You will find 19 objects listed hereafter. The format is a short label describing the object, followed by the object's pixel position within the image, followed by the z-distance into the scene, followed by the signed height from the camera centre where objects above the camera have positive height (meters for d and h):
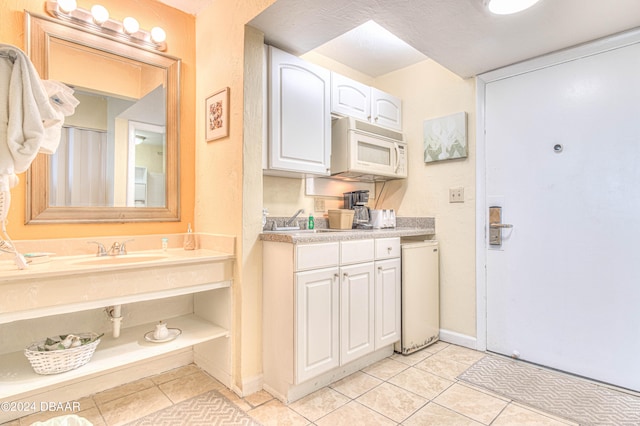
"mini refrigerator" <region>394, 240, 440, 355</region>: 2.48 -0.62
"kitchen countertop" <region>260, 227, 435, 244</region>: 1.86 -0.12
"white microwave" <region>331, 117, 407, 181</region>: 2.58 +0.52
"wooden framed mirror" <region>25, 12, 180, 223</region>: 1.85 +0.50
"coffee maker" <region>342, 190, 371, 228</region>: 2.86 +0.08
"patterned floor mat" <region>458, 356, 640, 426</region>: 1.75 -1.03
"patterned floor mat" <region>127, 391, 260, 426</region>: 1.68 -1.02
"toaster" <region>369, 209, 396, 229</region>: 2.80 -0.02
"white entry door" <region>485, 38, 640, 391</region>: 2.03 +0.01
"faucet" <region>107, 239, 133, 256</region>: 1.97 -0.19
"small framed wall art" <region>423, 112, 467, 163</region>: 2.66 +0.64
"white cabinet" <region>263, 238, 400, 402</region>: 1.86 -0.57
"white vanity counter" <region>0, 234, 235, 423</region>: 1.45 -0.40
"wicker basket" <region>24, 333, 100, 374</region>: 1.50 -0.64
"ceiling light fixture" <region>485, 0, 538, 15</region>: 1.77 +1.11
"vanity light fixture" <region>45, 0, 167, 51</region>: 1.85 +1.14
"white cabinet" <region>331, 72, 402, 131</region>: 2.54 +0.92
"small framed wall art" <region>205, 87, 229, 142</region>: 2.08 +0.64
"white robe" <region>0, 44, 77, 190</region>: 1.23 +0.39
